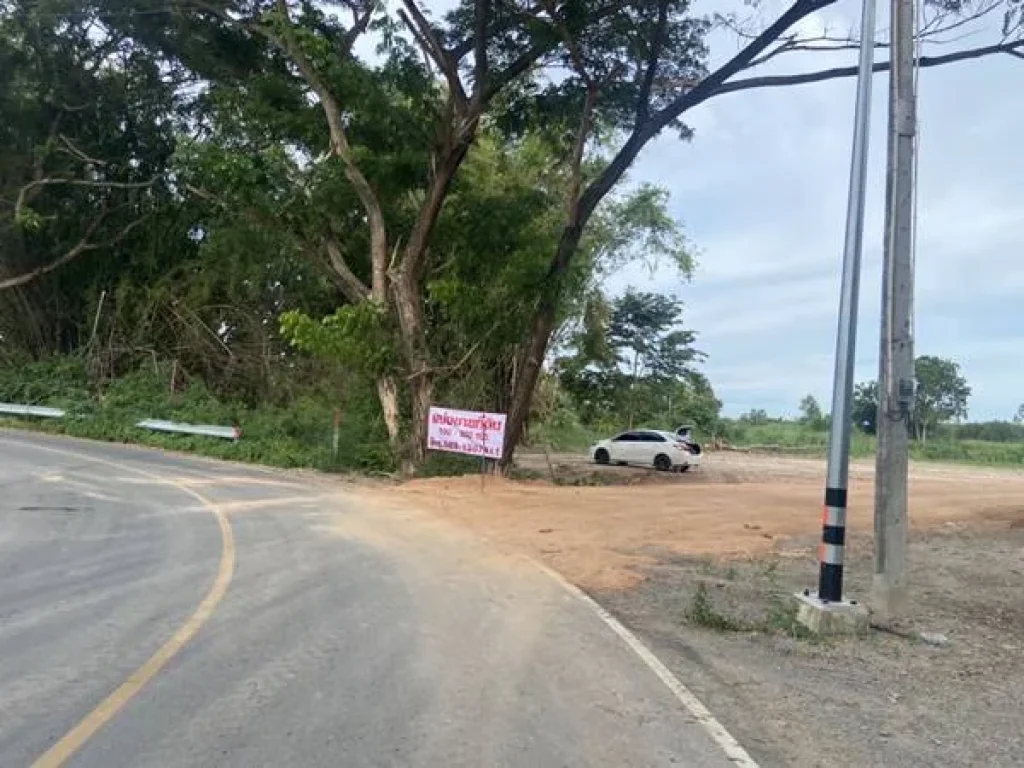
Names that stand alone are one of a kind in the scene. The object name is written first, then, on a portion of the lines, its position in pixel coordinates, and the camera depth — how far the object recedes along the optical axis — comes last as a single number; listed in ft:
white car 124.36
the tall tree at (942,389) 288.10
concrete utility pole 31.91
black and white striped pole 30.86
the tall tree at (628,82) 75.61
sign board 75.20
